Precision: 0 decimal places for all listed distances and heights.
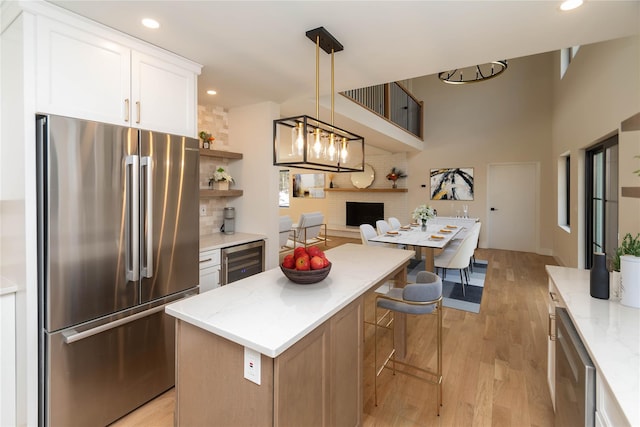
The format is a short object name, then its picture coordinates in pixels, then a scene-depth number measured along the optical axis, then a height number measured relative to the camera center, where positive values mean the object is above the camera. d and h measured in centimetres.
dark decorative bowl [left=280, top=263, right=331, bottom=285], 165 -36
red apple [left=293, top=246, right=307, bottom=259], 174 -24
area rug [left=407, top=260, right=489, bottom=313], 381 -114
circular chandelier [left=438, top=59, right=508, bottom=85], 744 +344
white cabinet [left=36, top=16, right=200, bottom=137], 166 +82
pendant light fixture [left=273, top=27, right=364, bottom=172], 195 +49
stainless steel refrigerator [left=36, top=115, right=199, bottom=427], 163 -30
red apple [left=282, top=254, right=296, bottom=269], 174 -30
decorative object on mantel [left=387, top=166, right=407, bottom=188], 813 +91
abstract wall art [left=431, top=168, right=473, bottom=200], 745 +63
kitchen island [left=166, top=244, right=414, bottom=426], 118 -62
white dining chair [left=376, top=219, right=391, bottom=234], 534 -31
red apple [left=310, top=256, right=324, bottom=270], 168 -29
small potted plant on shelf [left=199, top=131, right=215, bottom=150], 330 +77
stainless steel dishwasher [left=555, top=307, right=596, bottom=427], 111 -69
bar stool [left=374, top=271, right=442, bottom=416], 190 -60
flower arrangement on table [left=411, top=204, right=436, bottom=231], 527 -10
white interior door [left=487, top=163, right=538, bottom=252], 689 +6
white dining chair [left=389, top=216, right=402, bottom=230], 563 -27
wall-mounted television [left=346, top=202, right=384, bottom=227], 848 -10
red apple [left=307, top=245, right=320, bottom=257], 176 -24
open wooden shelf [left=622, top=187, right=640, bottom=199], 220 +13
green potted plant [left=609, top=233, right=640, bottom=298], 152 -29
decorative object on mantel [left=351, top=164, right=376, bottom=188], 851 +89
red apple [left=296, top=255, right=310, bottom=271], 168 -29
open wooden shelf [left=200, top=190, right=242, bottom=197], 316 +19
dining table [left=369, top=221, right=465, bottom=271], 399 -40
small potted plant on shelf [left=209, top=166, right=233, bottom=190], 346 +34
